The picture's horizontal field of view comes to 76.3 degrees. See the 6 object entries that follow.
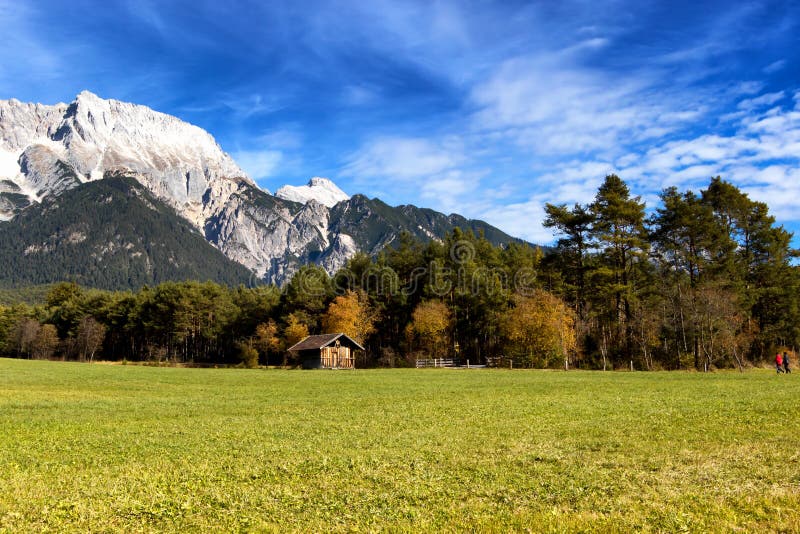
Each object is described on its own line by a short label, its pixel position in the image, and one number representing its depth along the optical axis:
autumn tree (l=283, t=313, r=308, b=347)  85.06
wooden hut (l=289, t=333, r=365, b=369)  72.75
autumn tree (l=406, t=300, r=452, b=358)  70.44
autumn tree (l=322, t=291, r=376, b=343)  79.06
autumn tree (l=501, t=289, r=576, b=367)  59.56
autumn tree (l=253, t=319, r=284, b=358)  88.25
